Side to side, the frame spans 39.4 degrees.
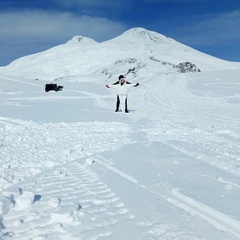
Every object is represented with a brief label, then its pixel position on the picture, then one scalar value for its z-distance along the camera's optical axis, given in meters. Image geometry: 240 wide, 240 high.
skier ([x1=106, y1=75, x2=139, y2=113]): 15.15
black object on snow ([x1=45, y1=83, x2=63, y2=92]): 28.39
